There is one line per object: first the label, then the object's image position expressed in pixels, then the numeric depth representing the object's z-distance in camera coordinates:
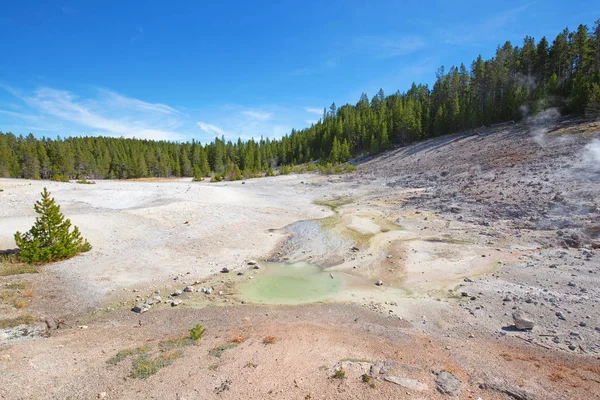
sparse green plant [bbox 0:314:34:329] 9.42
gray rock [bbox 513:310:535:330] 9.17
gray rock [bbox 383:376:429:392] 6.67
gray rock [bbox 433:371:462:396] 6.57
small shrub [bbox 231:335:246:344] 8.84
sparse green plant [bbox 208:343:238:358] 8.11
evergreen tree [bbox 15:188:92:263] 14.27
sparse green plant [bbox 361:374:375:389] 6.73
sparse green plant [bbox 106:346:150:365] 7.71
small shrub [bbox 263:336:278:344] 8.75
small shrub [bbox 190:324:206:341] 8.90
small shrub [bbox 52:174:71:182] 52.16
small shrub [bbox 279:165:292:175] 74.38
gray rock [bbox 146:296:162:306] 11.50
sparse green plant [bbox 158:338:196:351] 8.47
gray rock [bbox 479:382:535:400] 6.38
